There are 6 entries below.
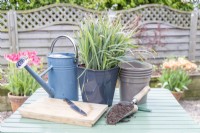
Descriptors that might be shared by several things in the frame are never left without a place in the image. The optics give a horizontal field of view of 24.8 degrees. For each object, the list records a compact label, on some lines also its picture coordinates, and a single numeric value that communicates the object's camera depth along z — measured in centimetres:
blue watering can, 255
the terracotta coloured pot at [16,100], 397
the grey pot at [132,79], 257
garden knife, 244
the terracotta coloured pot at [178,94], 465
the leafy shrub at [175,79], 468
